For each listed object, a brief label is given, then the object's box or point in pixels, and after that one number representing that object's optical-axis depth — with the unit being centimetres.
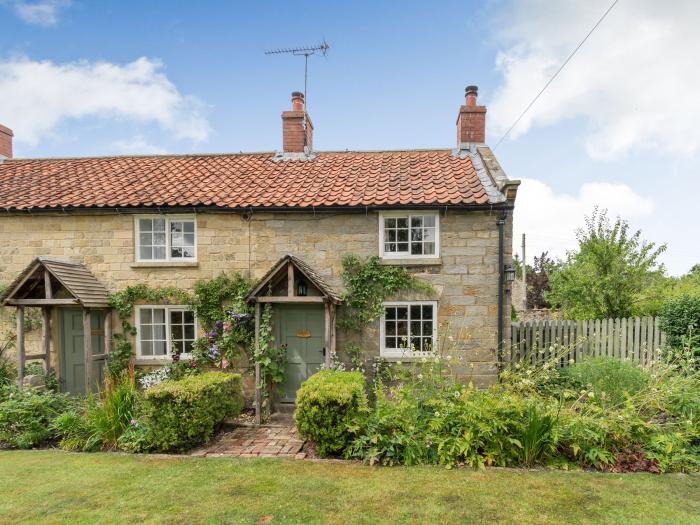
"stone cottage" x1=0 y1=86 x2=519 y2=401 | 894
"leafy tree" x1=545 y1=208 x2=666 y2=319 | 1230
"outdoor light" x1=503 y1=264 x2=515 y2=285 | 890
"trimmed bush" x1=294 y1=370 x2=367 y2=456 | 605
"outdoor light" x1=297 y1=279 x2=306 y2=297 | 901
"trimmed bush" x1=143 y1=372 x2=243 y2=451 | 644
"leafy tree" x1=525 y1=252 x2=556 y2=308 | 2547
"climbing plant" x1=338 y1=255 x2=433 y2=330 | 905
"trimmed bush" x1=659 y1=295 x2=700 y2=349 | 903
